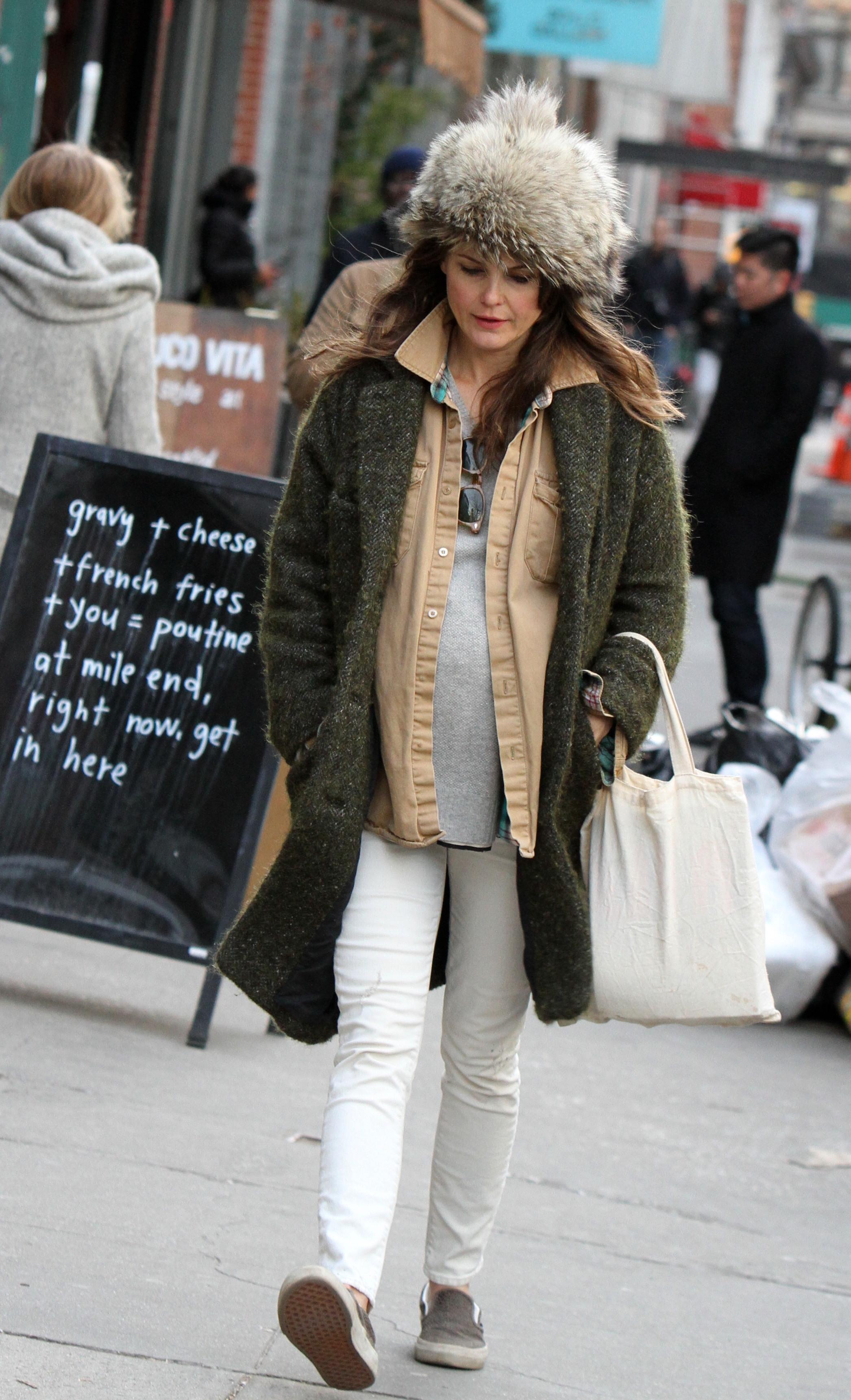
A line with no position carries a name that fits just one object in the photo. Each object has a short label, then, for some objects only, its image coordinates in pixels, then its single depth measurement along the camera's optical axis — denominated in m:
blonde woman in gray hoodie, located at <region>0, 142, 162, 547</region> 10.29
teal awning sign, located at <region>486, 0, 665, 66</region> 30.45
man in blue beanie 14.70
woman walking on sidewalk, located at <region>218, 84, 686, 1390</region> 6.08
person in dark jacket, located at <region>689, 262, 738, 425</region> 50.59
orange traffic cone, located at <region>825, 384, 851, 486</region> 49.97
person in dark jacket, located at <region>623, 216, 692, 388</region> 44.22
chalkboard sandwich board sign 9.71
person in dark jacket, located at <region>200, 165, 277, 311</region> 24.36
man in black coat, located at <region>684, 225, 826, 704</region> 17.06
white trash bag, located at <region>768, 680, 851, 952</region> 11.59
